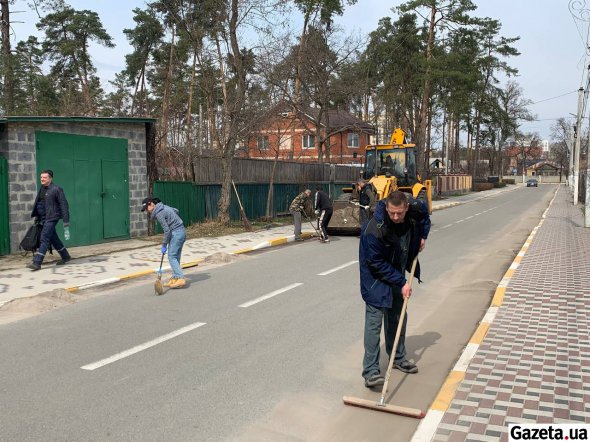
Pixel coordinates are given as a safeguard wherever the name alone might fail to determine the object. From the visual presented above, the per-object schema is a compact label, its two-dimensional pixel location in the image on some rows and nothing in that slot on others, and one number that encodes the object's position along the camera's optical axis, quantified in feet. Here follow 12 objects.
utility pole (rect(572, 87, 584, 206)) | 115.14
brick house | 104.06
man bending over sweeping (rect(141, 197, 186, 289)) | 29.81
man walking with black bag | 35.55
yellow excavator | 54.25
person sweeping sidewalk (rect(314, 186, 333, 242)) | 51.90
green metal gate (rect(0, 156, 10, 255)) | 40.16
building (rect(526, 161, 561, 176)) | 473.67
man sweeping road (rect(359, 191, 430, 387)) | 15.44
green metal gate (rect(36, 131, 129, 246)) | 44.34
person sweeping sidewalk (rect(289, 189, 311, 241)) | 53.88
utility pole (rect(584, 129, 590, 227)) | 61.14
